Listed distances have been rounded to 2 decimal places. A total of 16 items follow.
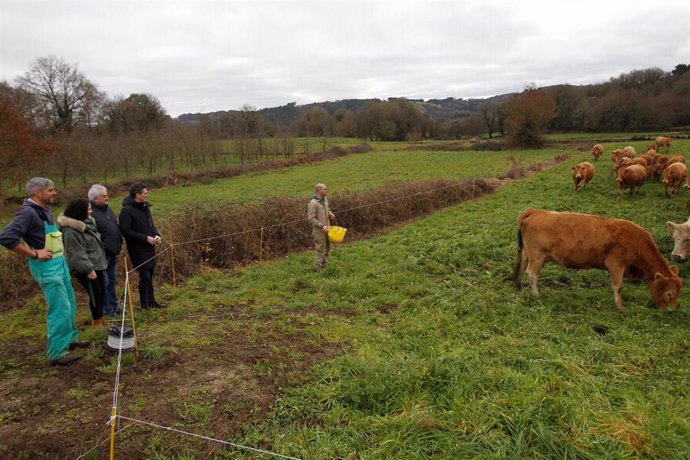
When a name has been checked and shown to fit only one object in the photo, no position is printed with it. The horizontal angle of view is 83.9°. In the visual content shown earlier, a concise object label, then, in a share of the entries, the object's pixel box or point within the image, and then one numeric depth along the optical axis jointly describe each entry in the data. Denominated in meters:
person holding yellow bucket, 8.09
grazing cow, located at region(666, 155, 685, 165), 17.08
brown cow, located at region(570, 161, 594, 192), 16.23
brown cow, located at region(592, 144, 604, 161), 26.20
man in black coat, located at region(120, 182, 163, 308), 6.11
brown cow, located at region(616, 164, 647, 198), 14.27
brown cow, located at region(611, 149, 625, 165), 22.06
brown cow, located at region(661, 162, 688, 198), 13.88
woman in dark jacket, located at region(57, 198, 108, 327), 5.21
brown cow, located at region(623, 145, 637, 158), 22.91
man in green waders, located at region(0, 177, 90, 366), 4.43
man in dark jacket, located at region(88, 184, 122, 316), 5.75
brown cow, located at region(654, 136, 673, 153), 28.05
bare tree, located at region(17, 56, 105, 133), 41.44
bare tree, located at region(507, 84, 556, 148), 41.59
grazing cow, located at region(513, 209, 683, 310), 6.09
